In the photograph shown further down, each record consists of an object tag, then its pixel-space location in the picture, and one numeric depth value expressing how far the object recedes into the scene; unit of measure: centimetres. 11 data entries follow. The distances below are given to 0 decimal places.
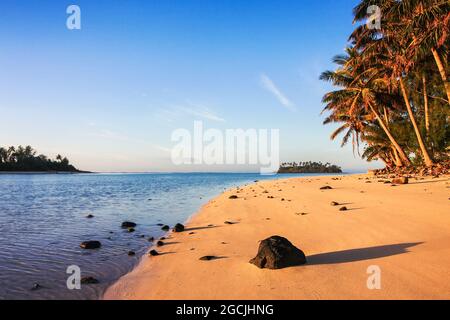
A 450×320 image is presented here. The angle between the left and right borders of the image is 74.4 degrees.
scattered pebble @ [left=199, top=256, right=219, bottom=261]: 663
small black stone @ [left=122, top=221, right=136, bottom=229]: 1184
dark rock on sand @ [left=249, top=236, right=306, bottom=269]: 552
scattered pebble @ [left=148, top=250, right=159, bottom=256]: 763
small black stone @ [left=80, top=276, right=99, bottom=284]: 570
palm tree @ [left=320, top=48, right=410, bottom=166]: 3008
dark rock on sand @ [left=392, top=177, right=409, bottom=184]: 1854
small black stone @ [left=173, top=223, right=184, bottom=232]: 1053
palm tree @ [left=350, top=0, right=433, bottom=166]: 2125
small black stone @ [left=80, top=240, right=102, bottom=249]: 841
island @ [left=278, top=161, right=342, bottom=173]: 17012
